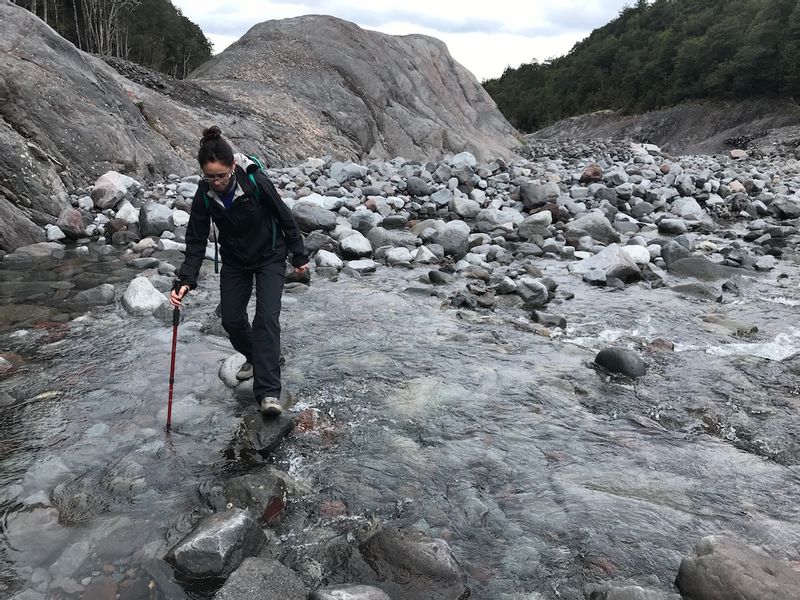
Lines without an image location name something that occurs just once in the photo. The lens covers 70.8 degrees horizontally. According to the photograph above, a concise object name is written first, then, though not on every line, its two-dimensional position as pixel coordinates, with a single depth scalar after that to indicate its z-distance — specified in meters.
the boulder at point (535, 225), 13.44
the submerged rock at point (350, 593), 3.03
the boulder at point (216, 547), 3.32
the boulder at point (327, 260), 10.74
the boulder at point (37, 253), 10.10
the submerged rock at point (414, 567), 3.27
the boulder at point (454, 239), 12.00
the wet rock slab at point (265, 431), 4.69
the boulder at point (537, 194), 16.11
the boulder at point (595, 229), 13.59
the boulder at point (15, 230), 10.55
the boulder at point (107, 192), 13.05
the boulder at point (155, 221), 12.12
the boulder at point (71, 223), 11.48
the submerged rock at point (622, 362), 6.31
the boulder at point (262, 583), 3.03
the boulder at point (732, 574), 3.00
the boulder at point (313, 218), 12.65
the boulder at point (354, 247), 11.50
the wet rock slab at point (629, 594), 3.10
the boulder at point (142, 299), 7.89
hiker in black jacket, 4.69
